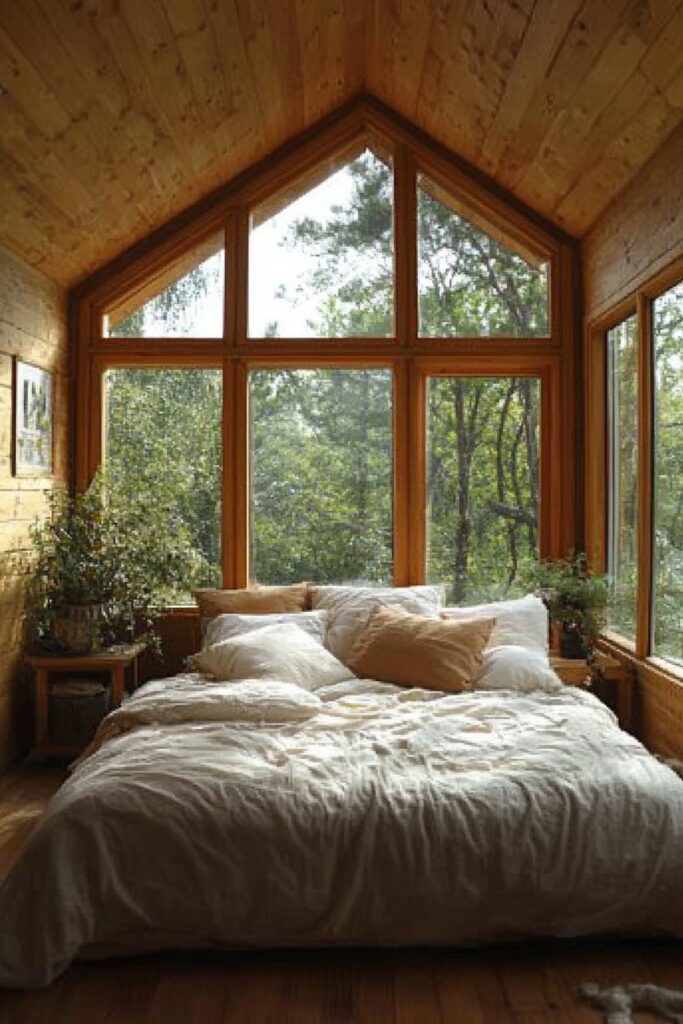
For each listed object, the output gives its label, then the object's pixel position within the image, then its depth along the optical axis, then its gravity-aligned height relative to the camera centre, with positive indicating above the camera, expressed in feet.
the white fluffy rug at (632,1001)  7.67 -3.91
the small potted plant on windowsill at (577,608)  15.58 -1.46
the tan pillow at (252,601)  16.17 -1.39
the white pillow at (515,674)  13.32 -2.15
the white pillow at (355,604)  15.19 -1.40
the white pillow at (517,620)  14.46 -1.56
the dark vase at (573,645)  15.64 -2.05
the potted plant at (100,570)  15.42 -0.84
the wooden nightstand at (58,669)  15.16 -2.43
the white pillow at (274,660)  13.30 -1.99
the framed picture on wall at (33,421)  14.97 +1.57
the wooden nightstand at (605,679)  14.80 -2.49
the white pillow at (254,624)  15.08 -1.66
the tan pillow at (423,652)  13.38 -1.89
